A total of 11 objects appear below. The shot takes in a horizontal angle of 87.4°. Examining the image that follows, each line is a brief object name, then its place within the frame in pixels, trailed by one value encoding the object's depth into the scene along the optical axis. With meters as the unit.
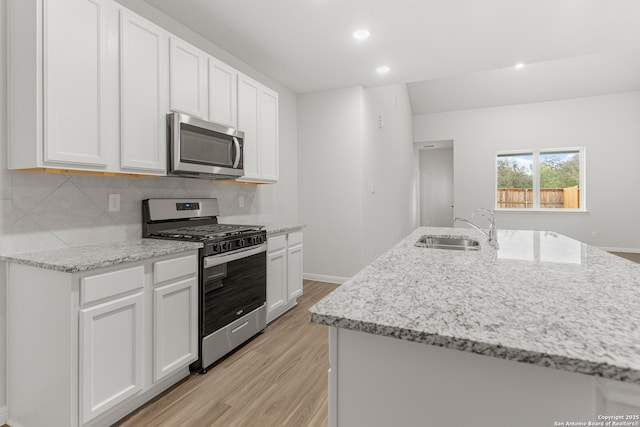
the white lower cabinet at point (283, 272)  2.98
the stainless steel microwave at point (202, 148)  2.23
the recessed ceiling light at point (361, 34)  2.94
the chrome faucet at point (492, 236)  2.06
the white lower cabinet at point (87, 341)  1.50
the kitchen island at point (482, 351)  0.66
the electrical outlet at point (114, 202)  2.20
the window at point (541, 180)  6.90
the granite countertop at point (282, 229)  2.95
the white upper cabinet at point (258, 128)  3.00
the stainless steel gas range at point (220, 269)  2.18
